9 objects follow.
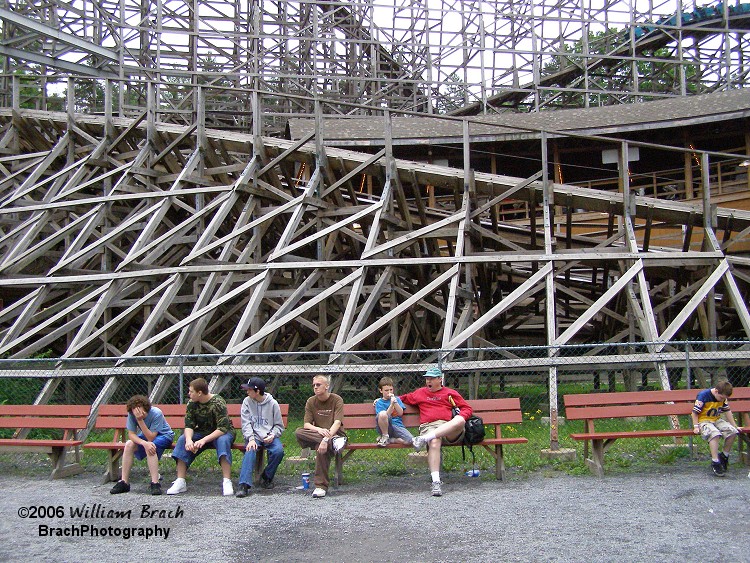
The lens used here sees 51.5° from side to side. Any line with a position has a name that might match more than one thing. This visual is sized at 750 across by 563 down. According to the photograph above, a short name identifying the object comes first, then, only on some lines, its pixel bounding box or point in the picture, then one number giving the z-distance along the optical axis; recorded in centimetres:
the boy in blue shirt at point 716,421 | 779
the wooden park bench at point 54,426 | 864
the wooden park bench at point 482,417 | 792
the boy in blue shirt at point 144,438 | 776
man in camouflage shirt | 776
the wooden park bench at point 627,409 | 804
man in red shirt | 763
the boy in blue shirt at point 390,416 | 789
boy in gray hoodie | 789
